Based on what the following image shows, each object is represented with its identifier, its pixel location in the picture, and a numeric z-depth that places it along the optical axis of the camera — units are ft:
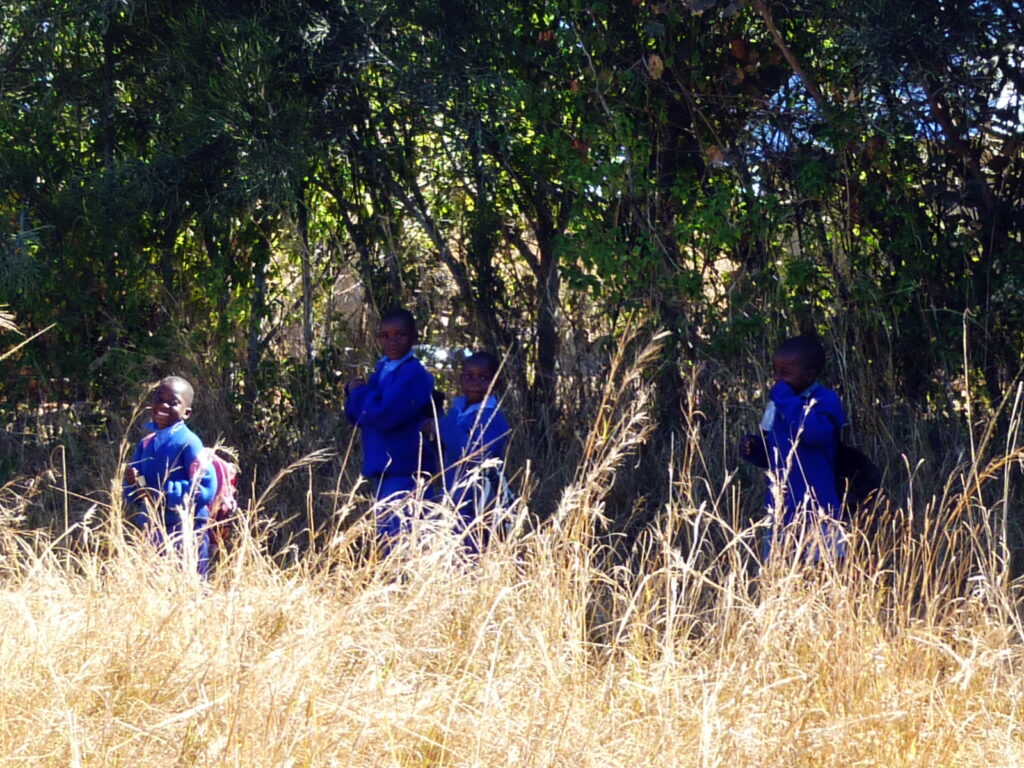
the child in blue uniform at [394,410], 35.01
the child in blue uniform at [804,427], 31.55
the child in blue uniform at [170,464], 31.55
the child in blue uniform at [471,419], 33.01
